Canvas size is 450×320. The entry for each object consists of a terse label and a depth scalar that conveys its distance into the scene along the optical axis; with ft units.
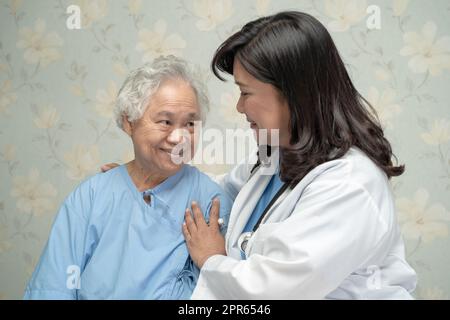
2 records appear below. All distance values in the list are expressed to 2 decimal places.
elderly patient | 4.97
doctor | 4.05
